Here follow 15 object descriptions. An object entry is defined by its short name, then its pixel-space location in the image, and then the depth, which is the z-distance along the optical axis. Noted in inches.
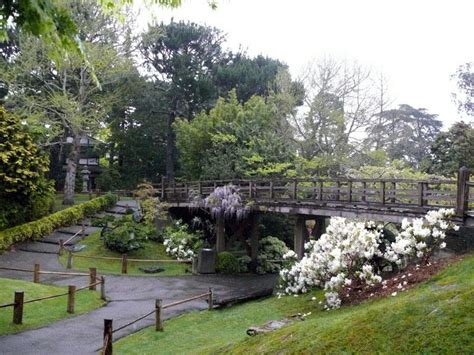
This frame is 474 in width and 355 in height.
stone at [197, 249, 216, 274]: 869.2
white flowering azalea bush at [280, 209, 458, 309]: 431.8
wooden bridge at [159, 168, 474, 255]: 478.3
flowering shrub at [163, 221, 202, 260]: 970.1
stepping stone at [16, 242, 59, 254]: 884.6
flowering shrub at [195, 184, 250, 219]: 912.9
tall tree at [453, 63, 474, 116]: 1413.6
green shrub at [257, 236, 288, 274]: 961.5
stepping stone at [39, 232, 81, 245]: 958.4
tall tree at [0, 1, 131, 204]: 1122.0
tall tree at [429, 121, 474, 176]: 1065.5
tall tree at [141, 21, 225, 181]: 1519.4
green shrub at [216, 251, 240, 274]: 899.4
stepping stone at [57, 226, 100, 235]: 1040.2
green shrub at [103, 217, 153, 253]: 944.3
